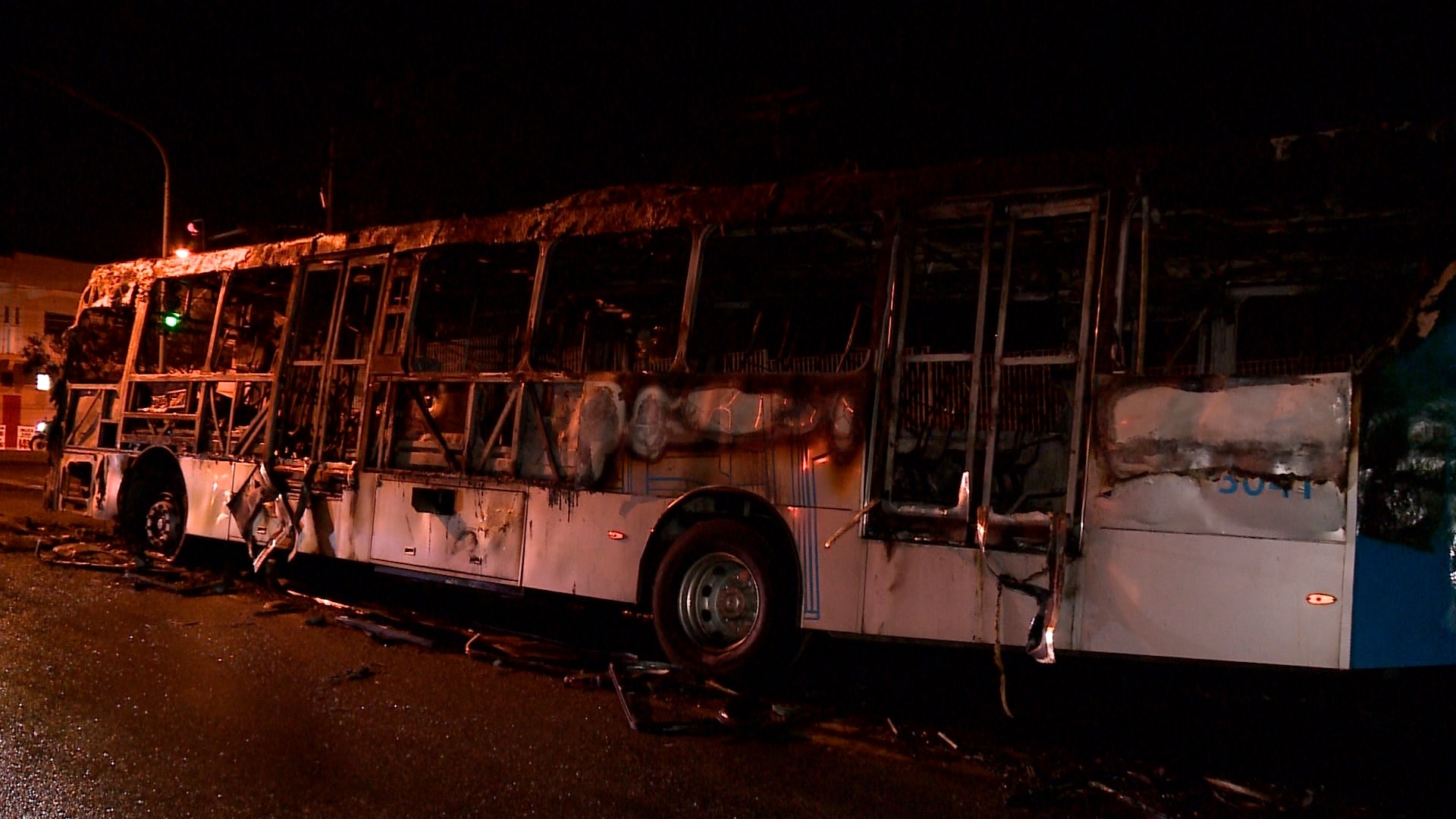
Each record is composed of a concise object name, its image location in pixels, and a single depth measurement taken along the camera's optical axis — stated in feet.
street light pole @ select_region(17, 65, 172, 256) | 49.90
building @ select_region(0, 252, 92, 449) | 134.62
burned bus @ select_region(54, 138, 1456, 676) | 14.93
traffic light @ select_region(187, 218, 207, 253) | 57.98
